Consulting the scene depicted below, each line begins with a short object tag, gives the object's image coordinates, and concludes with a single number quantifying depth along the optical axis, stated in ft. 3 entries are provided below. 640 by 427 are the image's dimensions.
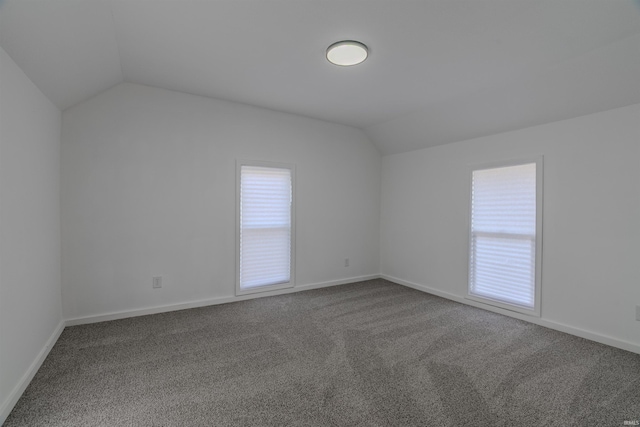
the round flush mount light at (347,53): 7.86
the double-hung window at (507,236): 11.07
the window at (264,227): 13.30
